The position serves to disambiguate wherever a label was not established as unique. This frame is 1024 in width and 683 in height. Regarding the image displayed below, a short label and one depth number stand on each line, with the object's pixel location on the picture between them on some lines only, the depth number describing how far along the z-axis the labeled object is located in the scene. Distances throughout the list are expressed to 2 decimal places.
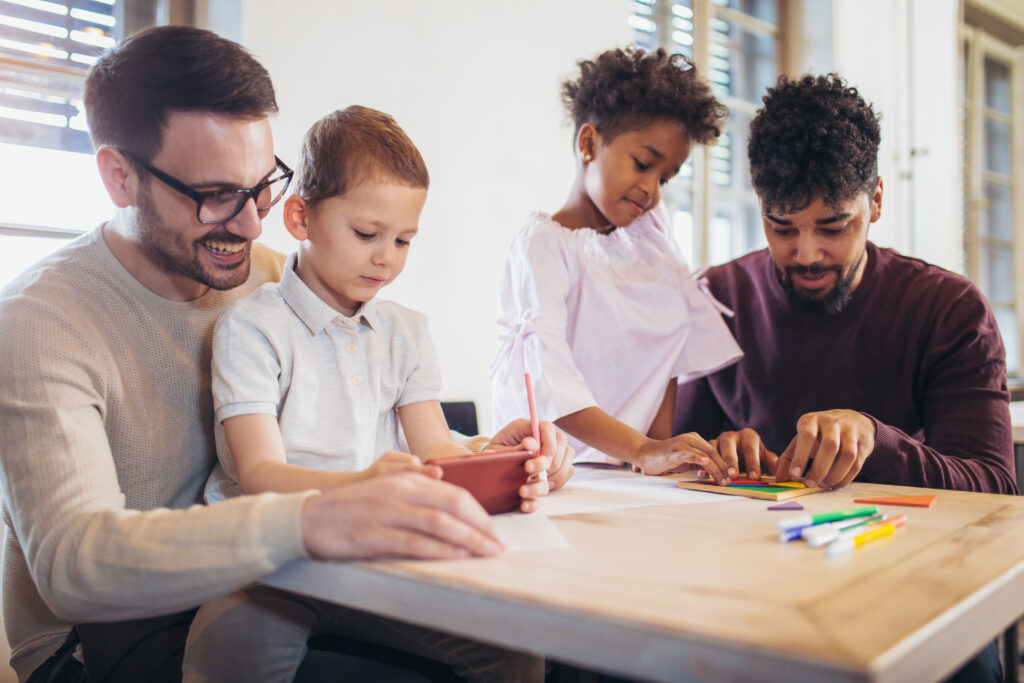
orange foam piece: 1.02
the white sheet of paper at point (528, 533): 0.78
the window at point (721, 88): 4.14
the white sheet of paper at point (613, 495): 1.02
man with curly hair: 1.53
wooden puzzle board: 1.08
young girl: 1.66
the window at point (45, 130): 1.93
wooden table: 0.52
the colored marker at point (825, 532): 0.78
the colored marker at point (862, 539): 0.75
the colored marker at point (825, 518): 0.82
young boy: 1.06
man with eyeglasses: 0.77
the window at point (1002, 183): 5.83
